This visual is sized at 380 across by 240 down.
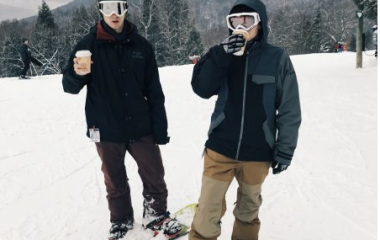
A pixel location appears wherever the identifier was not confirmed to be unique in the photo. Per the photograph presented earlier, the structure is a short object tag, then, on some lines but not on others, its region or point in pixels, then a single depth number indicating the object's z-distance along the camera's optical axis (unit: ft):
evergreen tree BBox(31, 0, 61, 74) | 136.69
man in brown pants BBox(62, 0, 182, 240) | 8.84
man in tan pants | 7.70
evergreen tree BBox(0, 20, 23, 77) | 135.95
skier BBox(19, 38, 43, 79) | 47.46
